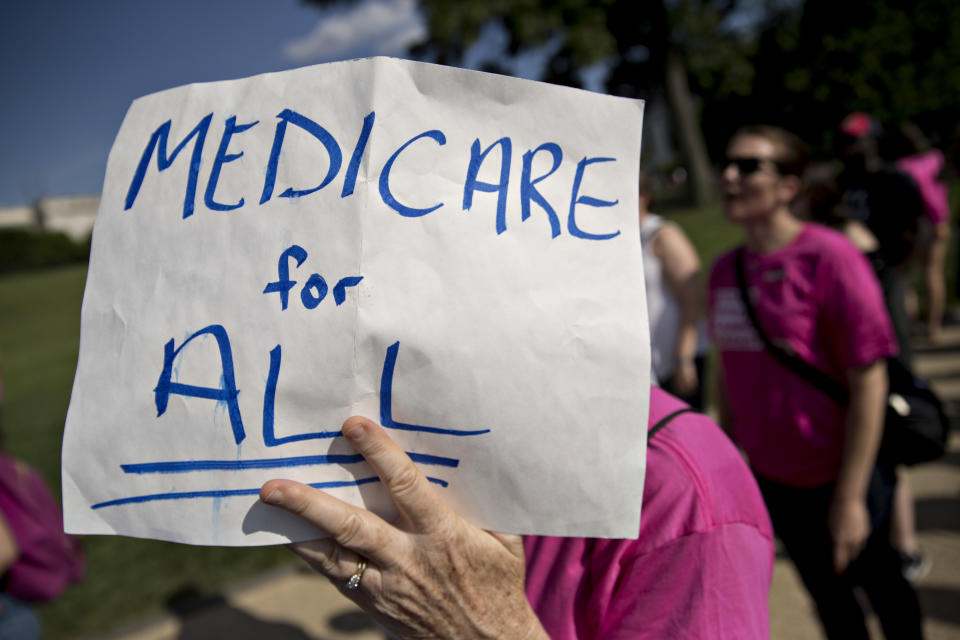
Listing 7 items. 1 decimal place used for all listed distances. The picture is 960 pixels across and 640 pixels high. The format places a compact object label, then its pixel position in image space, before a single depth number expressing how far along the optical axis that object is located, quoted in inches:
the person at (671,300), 129.8
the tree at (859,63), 1087.6
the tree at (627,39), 750.5
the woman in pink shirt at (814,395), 78.0
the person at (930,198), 200.8
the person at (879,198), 145.6
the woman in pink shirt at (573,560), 35.1
